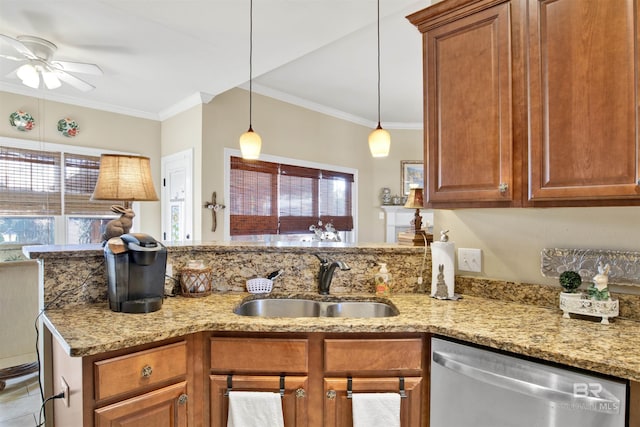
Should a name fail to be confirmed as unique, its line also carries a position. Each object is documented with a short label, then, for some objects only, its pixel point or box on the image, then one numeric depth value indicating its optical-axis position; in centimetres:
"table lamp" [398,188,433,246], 199
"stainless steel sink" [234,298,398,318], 177
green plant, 142
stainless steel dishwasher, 103
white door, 417
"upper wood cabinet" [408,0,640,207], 121
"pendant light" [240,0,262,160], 264
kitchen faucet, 185
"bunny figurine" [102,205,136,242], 166
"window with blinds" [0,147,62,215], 369
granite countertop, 109
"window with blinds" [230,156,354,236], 438
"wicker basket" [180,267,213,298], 178
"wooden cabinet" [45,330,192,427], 117
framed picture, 617
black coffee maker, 150
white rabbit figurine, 135
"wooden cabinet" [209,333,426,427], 137
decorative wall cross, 407
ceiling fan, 270
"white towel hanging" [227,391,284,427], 136
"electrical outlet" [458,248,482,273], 179
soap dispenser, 185
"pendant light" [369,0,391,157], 255
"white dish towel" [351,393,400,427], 134
